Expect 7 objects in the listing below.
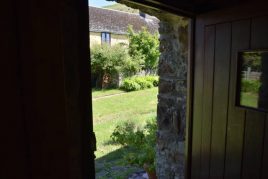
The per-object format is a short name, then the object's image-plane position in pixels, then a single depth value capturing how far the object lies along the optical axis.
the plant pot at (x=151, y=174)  3.09
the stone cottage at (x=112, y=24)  13.88
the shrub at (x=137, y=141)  3.96
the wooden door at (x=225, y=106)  1.51
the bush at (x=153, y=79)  12.87
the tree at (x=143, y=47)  13.20
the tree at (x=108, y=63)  12.13
